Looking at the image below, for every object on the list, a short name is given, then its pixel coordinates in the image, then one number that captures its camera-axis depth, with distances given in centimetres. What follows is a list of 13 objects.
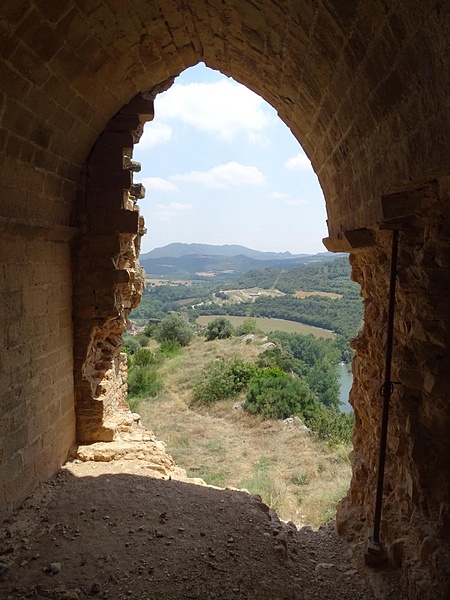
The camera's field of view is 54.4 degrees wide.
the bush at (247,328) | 2461
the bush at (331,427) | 1038
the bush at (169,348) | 1982
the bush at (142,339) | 2410
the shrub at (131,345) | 2231
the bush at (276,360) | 1670
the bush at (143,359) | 1678
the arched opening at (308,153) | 263
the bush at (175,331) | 2253
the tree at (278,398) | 1189
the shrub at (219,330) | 2302
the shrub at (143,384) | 1405
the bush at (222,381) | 1332
